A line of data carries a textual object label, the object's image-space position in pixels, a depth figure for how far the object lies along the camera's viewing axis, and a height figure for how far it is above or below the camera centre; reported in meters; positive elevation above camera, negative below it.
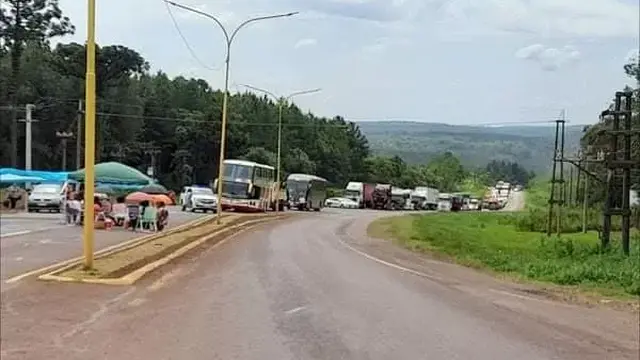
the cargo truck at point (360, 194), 99.31 -4.05
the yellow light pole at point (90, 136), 15.31 +0.16
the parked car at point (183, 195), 51.39 -2.49
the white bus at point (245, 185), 58.69 -2.16
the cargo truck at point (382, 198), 102.00 -4.51
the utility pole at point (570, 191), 62.51 -2.04
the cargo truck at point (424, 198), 115.56 -5.06
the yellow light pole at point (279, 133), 64.71 +1.26
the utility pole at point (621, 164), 27.88 -0.01
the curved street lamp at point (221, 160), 38.78 -0.41
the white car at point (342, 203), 98.01 -4.99
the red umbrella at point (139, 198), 31.44 -1.66
